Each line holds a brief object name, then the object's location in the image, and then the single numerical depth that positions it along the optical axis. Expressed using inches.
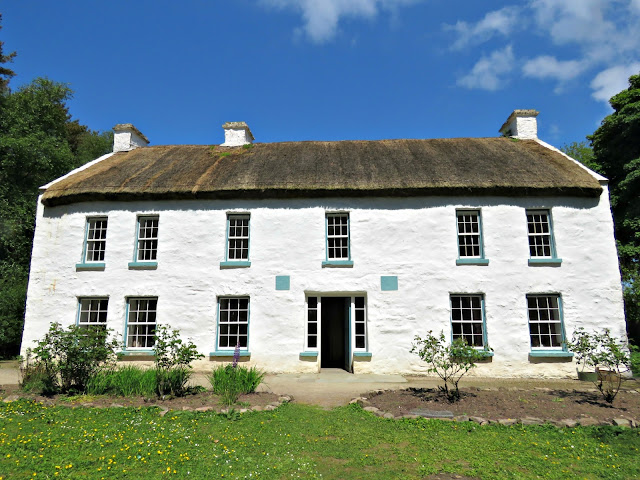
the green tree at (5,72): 848.3
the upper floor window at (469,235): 512.8
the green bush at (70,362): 365.4
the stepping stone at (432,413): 301.3
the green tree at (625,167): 674.2
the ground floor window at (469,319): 492.1
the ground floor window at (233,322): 510.3
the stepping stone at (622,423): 279.6
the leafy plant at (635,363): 418.4
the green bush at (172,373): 357.1
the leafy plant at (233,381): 346.9
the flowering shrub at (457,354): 347.1
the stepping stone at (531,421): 283.6
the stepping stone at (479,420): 286.4
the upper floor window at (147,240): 540.4
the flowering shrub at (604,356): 350.5
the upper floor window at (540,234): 510.3
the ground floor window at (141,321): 519.5
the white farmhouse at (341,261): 492.4
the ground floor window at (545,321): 488.1
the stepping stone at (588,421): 282.2
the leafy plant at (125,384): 356.5
